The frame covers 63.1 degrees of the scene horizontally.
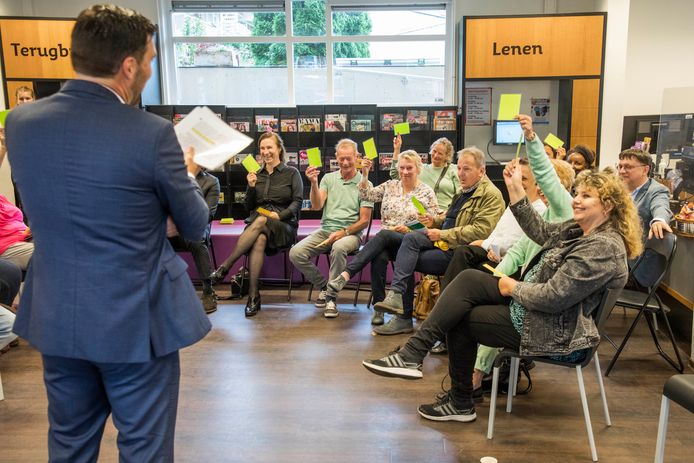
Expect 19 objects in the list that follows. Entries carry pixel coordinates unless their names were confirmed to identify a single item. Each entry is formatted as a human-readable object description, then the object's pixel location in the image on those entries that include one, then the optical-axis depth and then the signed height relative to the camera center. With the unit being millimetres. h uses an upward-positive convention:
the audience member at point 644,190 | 3585 -456
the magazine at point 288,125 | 6441 -3
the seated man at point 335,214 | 4691 -750
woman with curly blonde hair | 2236 -735
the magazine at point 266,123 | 6438 +21
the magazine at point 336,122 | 6430 +21
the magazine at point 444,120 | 6496 +27
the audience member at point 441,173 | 4719 -425
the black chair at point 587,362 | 2326 -1022
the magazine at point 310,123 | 6438 +15
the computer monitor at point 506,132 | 6699 -123
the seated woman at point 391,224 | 4207 -761
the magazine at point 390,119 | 6465 +48
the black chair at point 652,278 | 3277 -933
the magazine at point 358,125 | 6453 -20
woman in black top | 4773 -715
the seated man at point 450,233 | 3775 -743
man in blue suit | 1331 -264
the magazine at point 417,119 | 6480 +45
